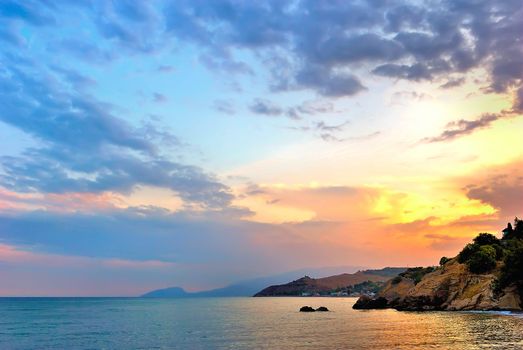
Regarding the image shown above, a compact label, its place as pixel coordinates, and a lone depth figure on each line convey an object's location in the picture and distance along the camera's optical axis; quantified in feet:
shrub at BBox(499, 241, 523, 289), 352.69
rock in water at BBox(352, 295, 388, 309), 564.06
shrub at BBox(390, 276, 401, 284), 585.92
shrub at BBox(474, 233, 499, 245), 506.11
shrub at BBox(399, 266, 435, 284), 590.14
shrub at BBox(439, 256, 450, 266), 625.57
